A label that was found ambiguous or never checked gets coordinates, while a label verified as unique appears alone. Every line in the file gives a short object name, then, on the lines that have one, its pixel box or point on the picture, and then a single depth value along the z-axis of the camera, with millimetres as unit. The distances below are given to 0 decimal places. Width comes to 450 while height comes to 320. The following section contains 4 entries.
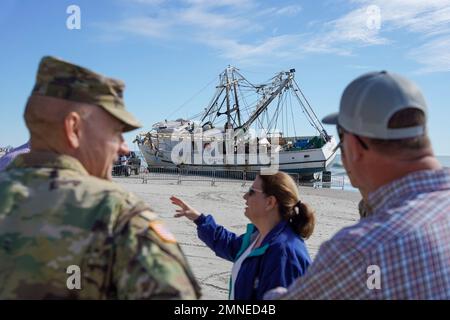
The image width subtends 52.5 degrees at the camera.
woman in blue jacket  2826
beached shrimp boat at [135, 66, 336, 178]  42094
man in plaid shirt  1483
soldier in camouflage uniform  1448
